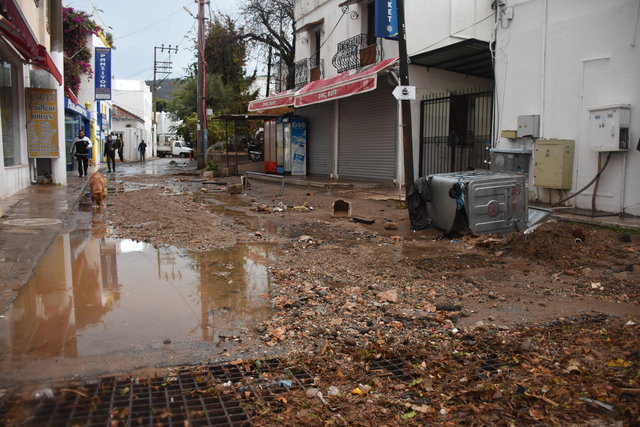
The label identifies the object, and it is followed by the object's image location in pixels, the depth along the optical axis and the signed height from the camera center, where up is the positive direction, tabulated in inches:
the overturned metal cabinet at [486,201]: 315.6 -24.8
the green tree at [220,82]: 1133.1 +217.1
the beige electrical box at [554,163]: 405.1 -1.3
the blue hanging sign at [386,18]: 587.2 +161.3
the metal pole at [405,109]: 405.4 +41.4
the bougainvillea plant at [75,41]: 871.1 +204.3
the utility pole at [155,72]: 2283.7 +441.5
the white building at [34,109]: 536.7 +57.2
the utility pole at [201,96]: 990.4 +123.7
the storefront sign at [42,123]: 601.6 +42.3
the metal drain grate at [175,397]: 113.0 -55.6
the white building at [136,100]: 2338.8 +271.7
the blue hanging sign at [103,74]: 1099.9 +182.9
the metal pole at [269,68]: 1113.4 +211.4
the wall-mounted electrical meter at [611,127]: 366.9 +24.2
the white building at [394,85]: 580.4 +92.8
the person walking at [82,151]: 764.6 +13.0
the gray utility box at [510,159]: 446.9 +1.9
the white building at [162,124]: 2847.9 +211.0
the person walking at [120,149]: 1539.1 +31.9
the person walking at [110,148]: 1017.7 +23.2
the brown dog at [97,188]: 466.0 -25.5
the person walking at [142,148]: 1668.3 +38.0
